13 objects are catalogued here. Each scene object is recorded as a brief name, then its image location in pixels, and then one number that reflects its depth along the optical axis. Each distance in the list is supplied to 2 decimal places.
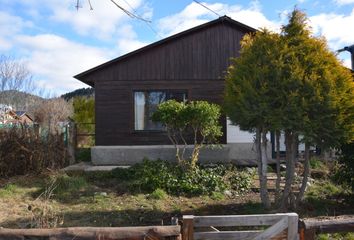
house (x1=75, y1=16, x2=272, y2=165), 15.55
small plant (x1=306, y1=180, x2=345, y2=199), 10.54
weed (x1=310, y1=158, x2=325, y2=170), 14.29
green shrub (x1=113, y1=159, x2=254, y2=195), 11.11
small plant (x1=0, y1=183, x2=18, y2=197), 10.85
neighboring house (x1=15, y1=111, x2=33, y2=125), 28.92
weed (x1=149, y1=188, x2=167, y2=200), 10.30
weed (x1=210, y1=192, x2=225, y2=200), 10.57
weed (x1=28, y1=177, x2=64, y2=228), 7.20
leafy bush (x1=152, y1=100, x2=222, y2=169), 12.21
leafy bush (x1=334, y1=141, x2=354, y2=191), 9.44
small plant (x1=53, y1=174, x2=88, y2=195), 11.07
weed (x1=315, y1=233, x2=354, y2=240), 7.21
